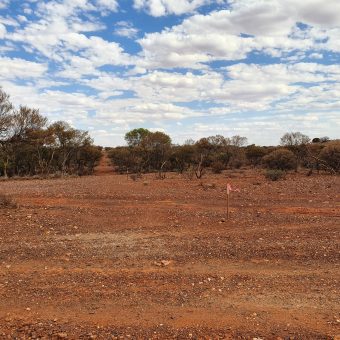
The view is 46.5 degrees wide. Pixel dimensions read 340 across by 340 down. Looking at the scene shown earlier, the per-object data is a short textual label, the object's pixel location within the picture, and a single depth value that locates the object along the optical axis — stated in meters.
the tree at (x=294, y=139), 51.58
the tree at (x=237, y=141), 60.38
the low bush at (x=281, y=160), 43.72
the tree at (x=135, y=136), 62.62
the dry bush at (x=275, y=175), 29.01
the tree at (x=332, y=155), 38.28
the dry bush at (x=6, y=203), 14.16
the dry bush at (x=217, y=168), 42.26
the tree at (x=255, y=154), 59.25
